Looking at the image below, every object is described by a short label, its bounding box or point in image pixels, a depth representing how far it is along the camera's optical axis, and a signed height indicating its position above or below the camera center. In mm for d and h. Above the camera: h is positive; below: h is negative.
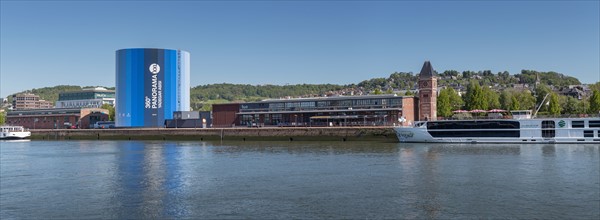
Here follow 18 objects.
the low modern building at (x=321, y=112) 108250 +2490
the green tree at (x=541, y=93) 138625 +7668
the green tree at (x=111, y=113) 157500 +3192
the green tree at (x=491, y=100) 127375 +5341
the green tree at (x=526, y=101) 126875 +5084
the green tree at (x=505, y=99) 131412 +5749
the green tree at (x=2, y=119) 176112 +1897
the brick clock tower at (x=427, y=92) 107688 +6265
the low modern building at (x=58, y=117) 151000 +2065
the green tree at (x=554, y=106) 112188 +3335
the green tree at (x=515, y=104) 114856 +3903
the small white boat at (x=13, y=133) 124000 -2035
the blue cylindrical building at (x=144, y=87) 127062 +9125
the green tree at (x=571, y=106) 123375 +3662
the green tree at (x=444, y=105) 116369 +3826
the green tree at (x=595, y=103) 106688 +3762
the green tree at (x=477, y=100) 112500 +4772
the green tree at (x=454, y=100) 127794 +5391
